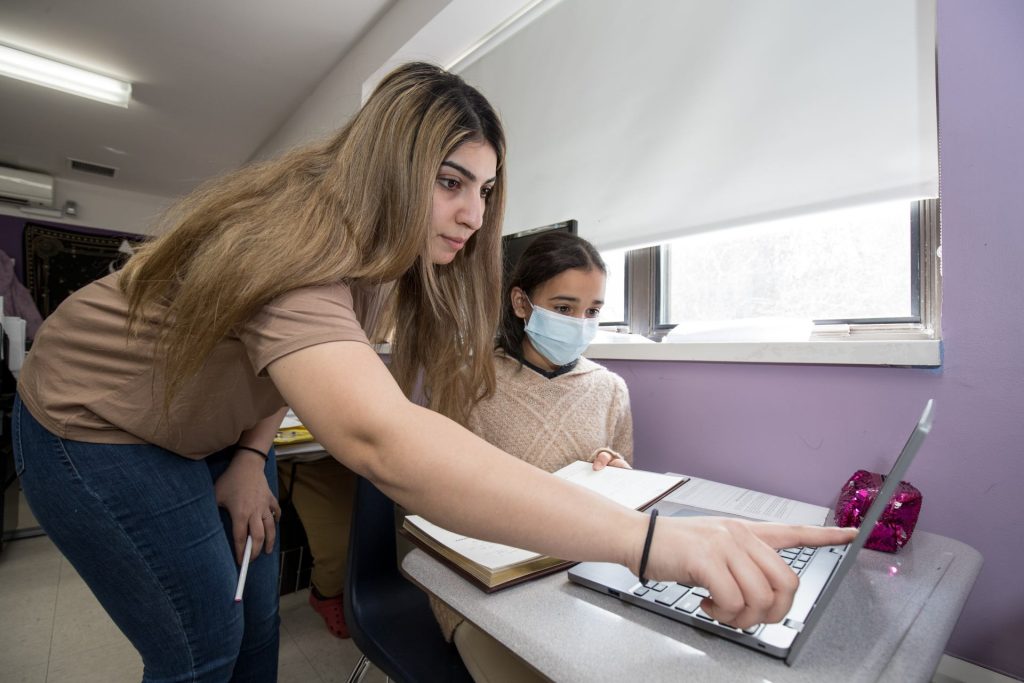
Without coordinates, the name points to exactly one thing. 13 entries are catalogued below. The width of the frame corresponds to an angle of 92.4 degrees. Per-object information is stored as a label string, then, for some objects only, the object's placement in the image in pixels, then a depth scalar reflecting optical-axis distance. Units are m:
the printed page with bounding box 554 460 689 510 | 0.71
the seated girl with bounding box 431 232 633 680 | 1.08
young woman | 0.39
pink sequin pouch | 0.66
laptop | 0.34
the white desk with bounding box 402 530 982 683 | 0.40
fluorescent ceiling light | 2.66
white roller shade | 0.93
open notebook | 0.52
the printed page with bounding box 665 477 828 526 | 0.79
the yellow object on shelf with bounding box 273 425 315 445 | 1.42
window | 1.01
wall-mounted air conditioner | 4.33
